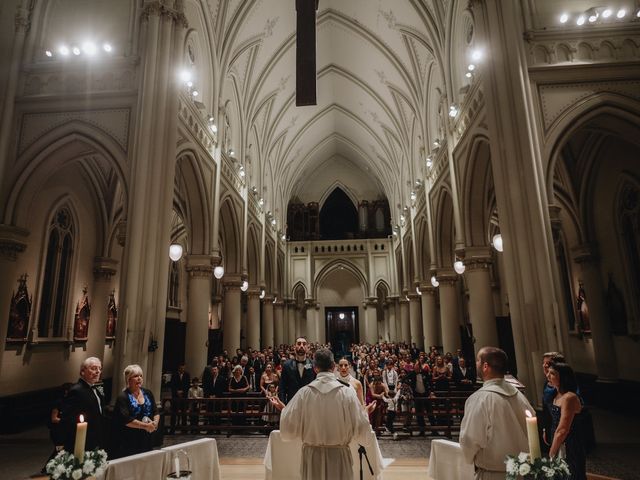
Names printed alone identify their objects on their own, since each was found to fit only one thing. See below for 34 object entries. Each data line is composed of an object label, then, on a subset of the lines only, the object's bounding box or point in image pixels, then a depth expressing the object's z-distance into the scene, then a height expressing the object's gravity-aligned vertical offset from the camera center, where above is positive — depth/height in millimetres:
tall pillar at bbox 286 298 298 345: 28514 +1636
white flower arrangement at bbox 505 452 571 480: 2463 -730
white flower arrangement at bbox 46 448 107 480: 2697 -724
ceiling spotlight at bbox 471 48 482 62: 9531 +6782
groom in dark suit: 6459 -483
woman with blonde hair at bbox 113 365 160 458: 4176 -688
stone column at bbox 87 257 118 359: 13195 +1433
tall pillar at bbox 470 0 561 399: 7492 +2837
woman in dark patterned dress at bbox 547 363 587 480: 3461 -688
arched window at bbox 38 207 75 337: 11523 +2062
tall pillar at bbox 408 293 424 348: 22206 +1095
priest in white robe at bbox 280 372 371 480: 3344 -622
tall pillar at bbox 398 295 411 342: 24967 +1184
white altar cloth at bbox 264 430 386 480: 4754 -1244
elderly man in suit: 3975 -541
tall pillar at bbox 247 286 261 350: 20188 +1388
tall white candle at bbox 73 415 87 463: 2705 -565
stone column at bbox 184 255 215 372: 12594 +1033
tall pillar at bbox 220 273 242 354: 16406 +1445
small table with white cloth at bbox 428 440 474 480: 4125 -1211
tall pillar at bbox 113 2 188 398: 8180 +3032
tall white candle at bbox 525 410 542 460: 2404 -548
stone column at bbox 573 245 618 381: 11133 +587
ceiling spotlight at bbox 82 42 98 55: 10192 +7022
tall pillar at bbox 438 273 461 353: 15656 +1019
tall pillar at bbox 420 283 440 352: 18922 +1119
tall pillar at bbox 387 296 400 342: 27828 +1630
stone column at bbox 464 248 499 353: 11572 +1088
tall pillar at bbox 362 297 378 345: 29391 +1471
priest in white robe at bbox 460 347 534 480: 2877 -589
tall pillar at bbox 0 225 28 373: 9070 +1835
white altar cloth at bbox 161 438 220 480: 4039 -1104
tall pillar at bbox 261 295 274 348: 23328 +1232
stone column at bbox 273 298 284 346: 26188 +1435
